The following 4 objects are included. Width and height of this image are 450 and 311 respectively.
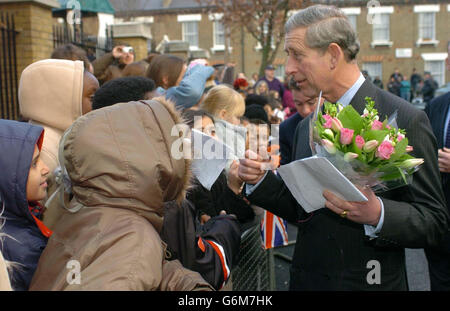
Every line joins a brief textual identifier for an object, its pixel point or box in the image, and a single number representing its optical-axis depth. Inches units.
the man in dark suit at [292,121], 167.8
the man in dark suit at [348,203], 82.1
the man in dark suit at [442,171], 131.5
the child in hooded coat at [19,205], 70.1
